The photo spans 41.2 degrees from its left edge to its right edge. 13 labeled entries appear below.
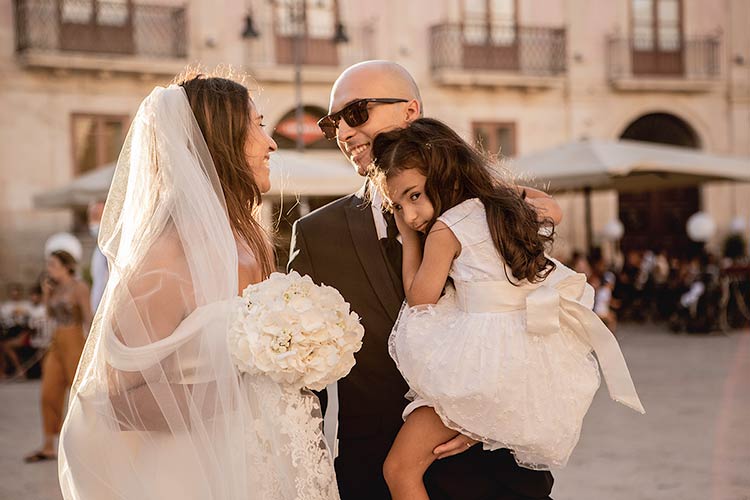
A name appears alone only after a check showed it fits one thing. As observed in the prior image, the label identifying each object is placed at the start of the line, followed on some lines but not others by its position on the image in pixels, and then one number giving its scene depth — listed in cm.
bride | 273
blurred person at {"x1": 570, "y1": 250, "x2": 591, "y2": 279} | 1427
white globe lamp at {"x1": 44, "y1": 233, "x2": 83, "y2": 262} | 1184
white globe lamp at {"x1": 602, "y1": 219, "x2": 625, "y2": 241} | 2205
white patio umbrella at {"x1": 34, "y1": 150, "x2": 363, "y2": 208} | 1309
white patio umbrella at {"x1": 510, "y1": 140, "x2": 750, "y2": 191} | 1395
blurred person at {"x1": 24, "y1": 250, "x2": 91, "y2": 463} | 802
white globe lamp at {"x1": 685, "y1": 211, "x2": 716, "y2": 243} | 1931
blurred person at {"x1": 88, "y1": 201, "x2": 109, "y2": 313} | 793
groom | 302
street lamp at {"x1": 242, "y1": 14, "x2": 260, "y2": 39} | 1814
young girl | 283
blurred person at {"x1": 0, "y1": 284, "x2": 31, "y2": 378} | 1300
